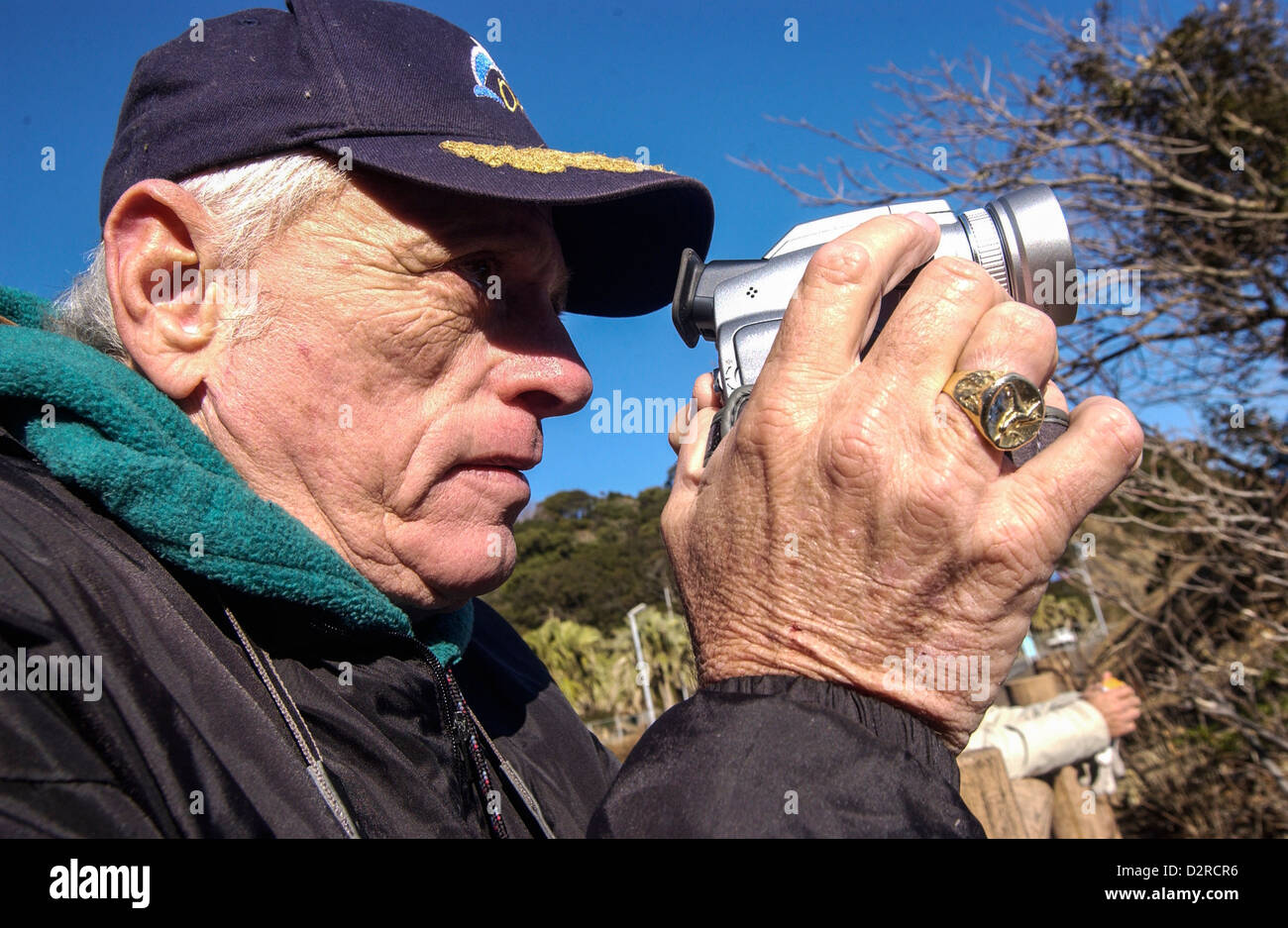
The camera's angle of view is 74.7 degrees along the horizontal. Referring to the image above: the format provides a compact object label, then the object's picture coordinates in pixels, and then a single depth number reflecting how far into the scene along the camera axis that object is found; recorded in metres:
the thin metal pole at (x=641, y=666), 15.94
